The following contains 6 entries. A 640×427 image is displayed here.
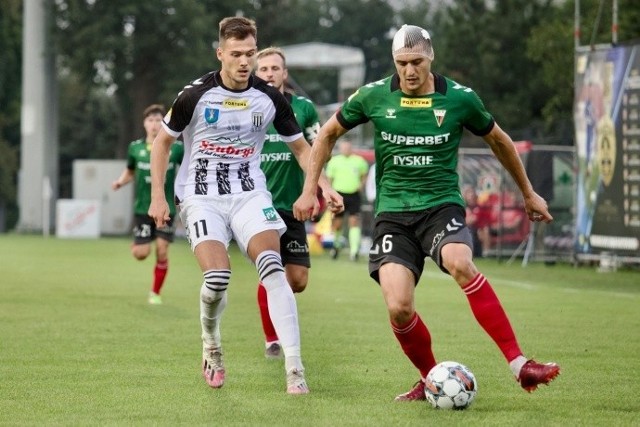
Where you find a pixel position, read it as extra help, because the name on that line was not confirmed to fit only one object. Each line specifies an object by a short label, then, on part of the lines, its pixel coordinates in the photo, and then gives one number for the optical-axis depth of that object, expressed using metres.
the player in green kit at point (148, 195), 32.66
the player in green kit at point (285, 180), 21.83
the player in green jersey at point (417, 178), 16.52
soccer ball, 16.02
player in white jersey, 17.77
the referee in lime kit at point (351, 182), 55.59
